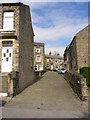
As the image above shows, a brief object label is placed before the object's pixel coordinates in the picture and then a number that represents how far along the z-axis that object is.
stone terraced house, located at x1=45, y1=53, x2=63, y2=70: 38.22
